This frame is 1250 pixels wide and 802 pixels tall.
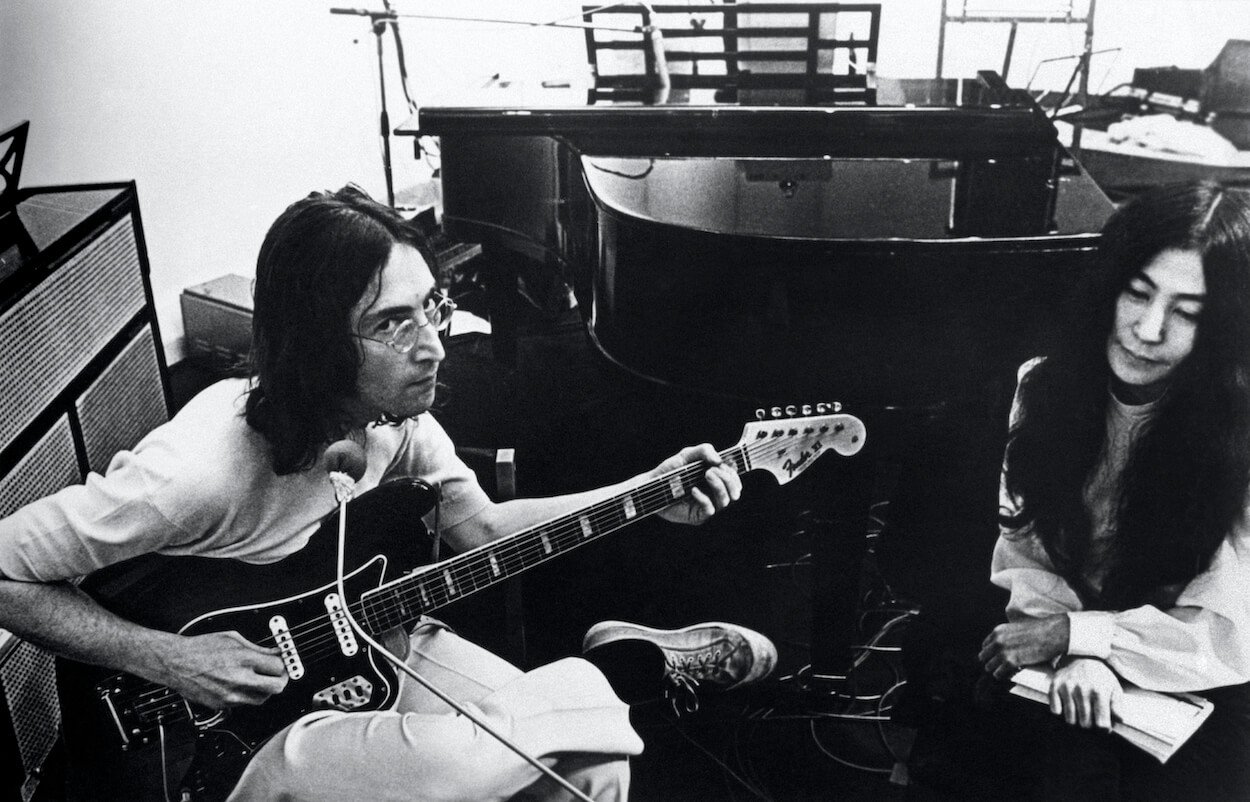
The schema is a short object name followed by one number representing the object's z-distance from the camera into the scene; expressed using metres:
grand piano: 1.57
